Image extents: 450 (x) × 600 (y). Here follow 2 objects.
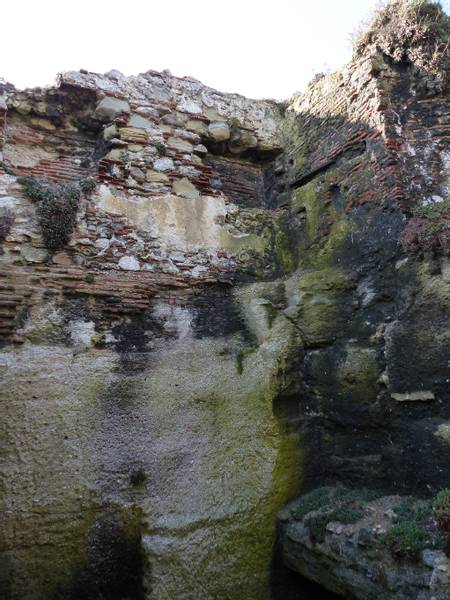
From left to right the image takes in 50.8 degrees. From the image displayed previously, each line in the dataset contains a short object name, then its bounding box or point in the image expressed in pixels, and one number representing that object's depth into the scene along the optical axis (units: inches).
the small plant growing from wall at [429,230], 139.3
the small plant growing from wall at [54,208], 161.6
